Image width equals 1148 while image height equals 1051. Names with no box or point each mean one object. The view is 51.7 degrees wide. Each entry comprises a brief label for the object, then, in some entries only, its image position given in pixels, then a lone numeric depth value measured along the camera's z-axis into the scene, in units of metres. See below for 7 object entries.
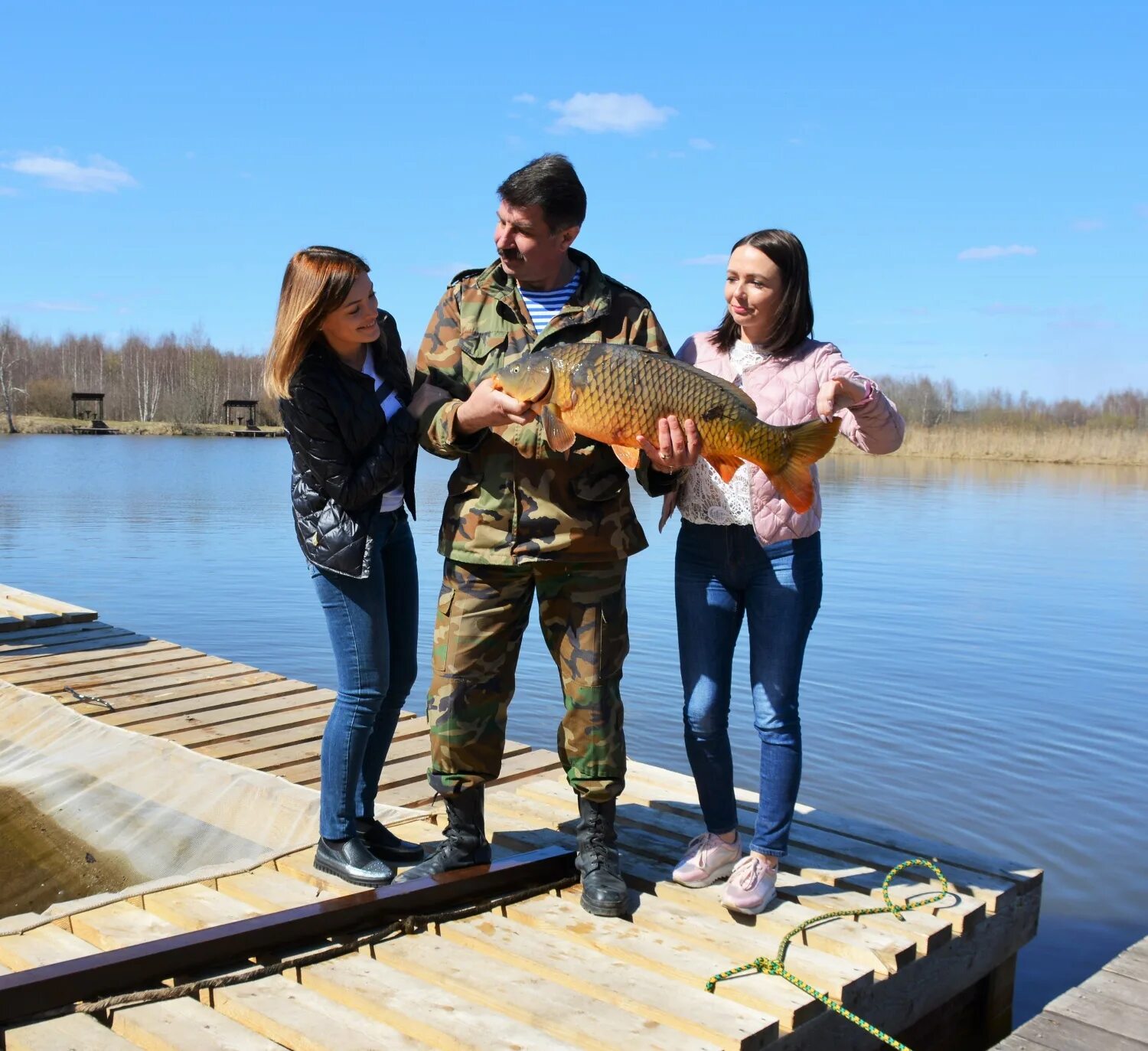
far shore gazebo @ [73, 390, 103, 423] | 73.62
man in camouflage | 3.47
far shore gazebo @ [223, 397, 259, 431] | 75.62
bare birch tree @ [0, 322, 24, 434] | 77.03
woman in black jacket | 3.54
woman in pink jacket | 3.55
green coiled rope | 3.15
